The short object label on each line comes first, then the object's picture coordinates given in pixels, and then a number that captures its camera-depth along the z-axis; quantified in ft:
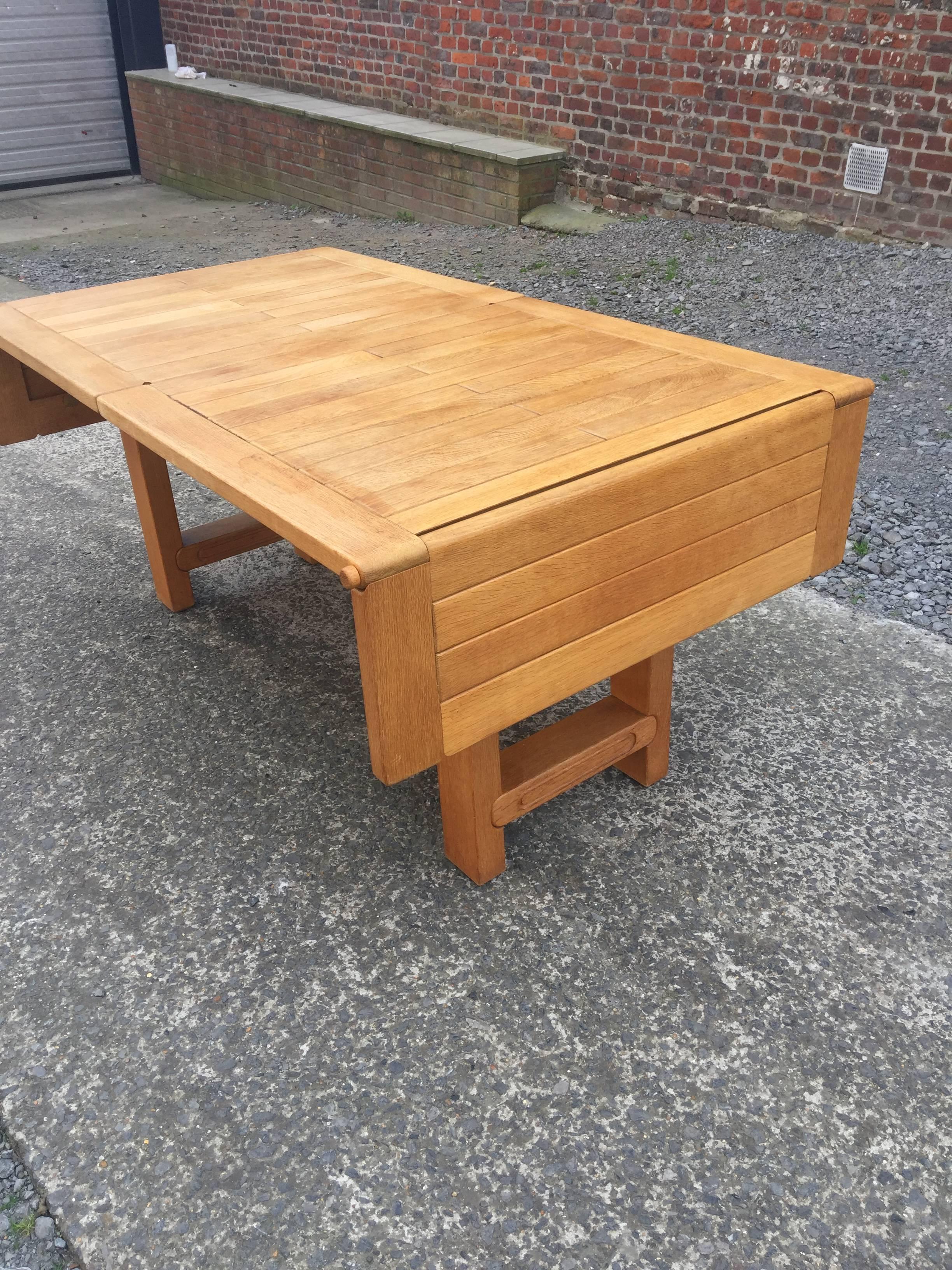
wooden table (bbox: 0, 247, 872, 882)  4.74
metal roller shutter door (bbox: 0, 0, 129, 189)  27.68
